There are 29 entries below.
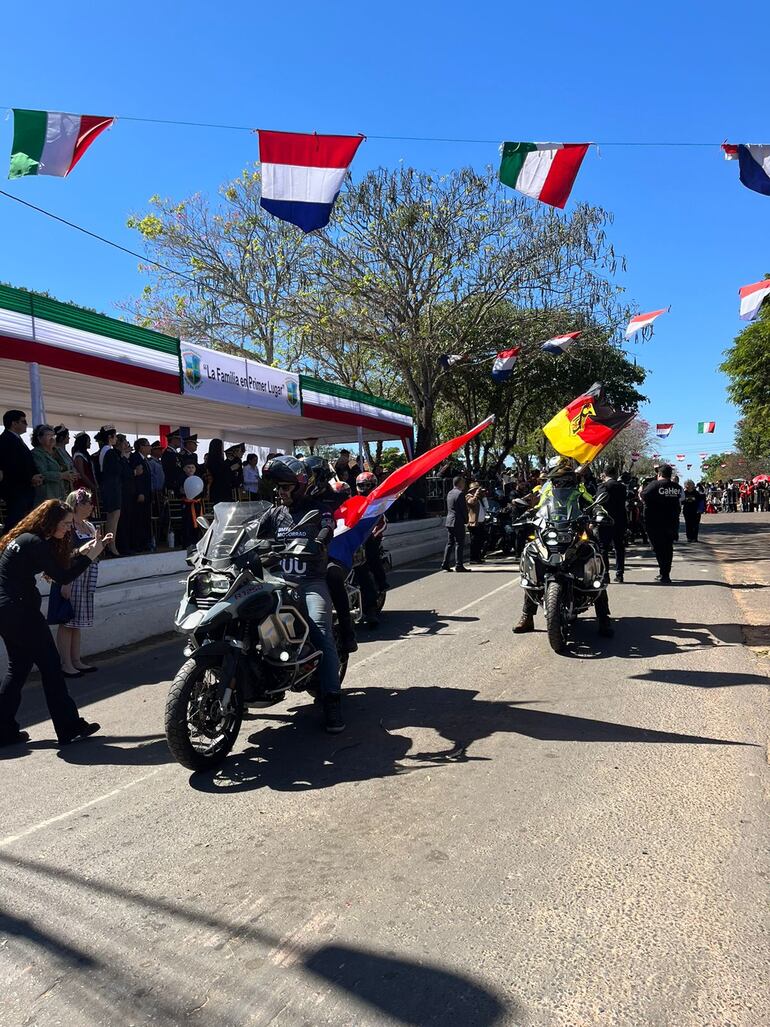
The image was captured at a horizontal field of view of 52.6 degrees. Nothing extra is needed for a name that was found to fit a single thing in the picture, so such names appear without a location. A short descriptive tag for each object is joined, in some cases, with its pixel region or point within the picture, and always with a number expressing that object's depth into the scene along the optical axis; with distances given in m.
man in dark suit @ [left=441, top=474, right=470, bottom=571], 14.93
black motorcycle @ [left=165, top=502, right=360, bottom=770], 4.67
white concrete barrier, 9.11
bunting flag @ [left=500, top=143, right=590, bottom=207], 10.21
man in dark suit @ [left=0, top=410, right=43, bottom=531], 9.55
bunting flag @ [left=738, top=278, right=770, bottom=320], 16.33
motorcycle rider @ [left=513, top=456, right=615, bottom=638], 8.79
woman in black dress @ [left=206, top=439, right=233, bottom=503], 14.33
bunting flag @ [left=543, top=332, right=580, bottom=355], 21.33
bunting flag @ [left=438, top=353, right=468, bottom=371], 23.12
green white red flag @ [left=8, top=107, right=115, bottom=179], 8.91
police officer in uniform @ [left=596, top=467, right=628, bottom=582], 13.05
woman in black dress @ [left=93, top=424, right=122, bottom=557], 10.98
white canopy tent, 11.20
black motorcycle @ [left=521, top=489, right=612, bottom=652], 7.70
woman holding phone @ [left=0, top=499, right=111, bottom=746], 5.50
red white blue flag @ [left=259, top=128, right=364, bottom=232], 9.34
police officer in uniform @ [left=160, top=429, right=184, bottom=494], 13.56
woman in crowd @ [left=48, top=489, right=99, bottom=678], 6.95
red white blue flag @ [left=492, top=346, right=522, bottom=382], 22.73
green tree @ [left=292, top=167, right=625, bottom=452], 22.42
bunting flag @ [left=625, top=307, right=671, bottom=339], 18.64
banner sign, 14.81
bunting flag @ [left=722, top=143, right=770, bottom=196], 9.86
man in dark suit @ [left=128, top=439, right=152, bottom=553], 11.91
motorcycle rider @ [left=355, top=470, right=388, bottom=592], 10.30
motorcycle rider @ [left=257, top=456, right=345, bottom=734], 5.51
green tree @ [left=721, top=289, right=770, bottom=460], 27.97
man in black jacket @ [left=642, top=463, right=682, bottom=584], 12.69
